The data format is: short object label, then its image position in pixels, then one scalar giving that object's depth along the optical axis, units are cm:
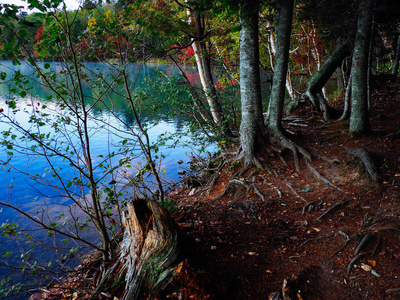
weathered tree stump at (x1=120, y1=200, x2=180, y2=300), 298
